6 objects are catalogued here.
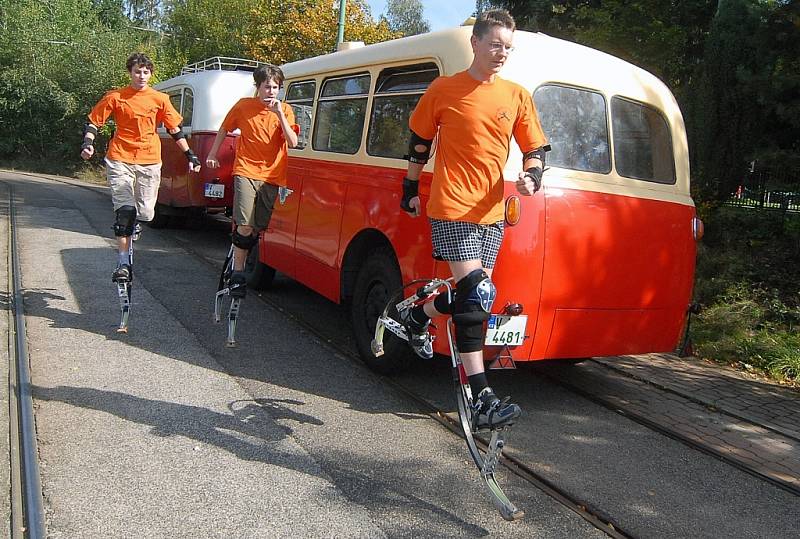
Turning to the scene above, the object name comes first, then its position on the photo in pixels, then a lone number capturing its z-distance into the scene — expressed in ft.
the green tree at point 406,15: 212.43
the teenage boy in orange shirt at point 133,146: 20.57
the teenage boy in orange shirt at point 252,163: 19.42
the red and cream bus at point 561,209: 14.66
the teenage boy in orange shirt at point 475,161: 11.60
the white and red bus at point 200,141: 36.63
